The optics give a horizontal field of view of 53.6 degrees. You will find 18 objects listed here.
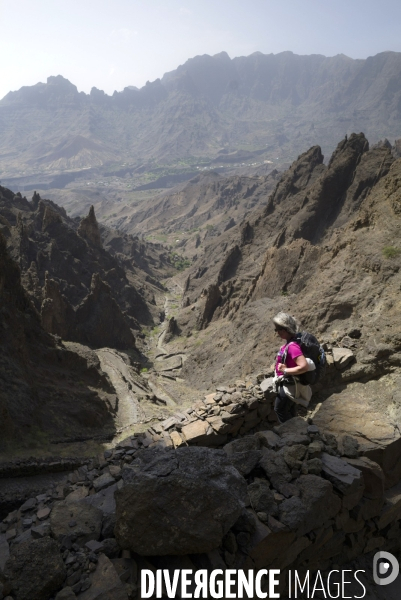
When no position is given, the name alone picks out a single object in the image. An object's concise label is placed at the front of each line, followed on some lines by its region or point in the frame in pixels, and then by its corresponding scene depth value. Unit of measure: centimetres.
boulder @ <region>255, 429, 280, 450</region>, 723
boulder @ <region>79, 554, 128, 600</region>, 466
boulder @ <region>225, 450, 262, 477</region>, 649
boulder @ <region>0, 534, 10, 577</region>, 579
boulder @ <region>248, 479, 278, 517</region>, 587
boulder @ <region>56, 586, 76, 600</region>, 463
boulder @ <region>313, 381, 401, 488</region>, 762
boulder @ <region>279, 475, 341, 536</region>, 588
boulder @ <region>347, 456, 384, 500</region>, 692
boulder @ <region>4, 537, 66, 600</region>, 471
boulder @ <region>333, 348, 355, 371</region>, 1104
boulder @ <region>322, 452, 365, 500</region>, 654
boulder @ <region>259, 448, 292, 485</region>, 643
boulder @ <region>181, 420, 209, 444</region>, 885
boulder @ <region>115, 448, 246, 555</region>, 501
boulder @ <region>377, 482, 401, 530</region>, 746
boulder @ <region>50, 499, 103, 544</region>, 557
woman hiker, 746
